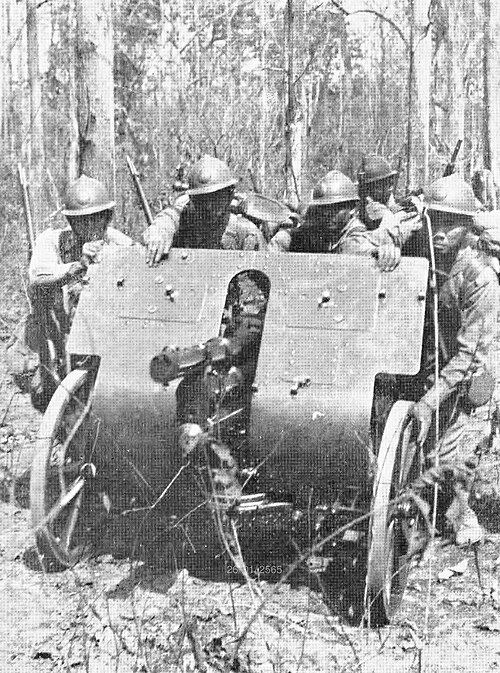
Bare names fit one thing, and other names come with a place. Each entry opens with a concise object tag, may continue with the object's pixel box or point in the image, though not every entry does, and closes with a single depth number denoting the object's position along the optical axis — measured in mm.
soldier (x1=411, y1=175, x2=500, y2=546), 5254
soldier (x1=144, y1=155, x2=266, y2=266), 5836
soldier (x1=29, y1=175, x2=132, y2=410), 6023
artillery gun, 4598
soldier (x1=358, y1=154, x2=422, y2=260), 5715
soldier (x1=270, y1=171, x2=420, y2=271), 5656
